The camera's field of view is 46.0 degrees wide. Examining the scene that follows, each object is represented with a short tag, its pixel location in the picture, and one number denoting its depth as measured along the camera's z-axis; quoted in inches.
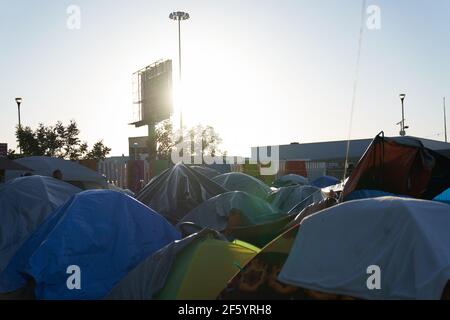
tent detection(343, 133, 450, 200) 362.9
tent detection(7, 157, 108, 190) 787.4
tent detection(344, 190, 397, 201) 342.6
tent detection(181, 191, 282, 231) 425.7
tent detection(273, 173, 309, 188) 842.3
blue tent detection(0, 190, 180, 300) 283.6
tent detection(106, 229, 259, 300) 214.8
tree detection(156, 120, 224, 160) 1939.0
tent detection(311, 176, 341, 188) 802.8
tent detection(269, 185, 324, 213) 540.1
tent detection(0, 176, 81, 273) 410.6
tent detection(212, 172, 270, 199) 660.1
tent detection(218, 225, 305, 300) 169.0
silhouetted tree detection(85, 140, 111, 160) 1713.8
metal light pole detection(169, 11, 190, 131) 1379.2
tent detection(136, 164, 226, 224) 522.3
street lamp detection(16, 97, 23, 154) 1308.1
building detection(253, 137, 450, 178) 2256.4
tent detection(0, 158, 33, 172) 607.2
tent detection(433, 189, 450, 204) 287.3
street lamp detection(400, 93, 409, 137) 1319.8
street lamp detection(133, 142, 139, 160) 1259.5
